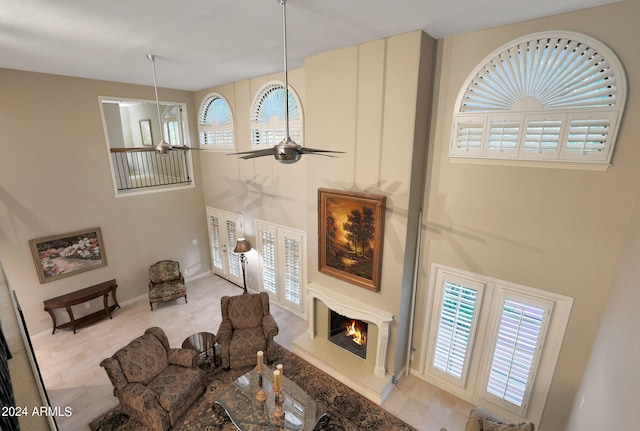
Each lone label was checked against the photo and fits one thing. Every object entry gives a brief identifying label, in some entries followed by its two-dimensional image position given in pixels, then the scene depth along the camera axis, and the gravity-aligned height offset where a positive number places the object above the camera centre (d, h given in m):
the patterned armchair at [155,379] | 3.66 -3.18
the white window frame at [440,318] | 3.89 -2.48
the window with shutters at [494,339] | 3.50 -2.53
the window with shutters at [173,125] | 7.38 +0.50
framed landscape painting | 4.16 -1.36
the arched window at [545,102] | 2.87 +0.46
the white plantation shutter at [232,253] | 7.37 -2.80
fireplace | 4.32 -3.42
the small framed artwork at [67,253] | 5.46 -2.16
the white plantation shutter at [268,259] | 6.51 -2.61
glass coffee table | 3.39 -3.23
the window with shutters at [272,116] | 5.48 +0.55
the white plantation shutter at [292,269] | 6.09 -2.65
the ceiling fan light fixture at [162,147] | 4.29 -0.05
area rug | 3.86 -3.69
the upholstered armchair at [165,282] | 6.50 -3.21
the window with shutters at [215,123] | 6.72 +0.49
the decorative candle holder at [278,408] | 3.31 -2.98
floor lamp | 6.59 -2.34
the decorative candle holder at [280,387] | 3.25 -2.68
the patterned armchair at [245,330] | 4.79 -3.17
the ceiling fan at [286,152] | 2.31 -0.06
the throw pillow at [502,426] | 2.81 -2.80
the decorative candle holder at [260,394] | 3.51 -3.00
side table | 4.70 -3.22
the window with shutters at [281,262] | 6.10 -2.57
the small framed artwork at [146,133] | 9.23 +0.33
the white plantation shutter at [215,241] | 7.78 -2.63
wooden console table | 5.55 -3.04
